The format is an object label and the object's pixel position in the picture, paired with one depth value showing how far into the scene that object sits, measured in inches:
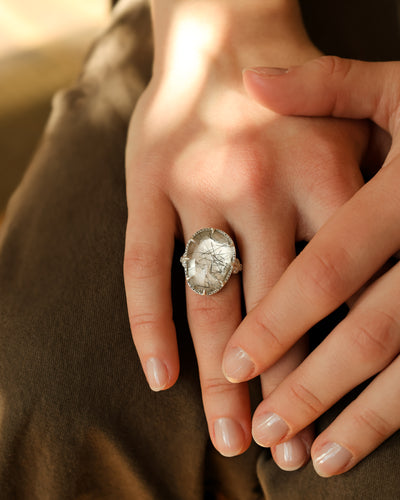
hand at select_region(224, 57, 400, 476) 11.4
